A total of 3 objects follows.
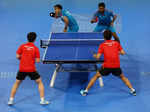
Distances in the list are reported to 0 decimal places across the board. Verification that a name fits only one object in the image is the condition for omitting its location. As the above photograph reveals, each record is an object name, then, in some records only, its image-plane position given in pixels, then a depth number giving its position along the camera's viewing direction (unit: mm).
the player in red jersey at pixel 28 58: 9359
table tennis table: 10117
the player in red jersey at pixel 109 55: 9836
